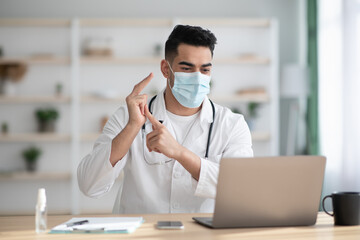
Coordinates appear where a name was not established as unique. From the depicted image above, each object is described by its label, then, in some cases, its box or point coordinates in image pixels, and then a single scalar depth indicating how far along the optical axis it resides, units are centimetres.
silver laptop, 150
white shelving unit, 564
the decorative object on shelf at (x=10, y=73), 567
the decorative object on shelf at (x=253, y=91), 571
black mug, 162
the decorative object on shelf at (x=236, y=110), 569
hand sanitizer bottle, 151
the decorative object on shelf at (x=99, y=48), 567
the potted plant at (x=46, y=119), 566
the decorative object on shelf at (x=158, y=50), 572
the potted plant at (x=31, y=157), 566
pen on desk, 157
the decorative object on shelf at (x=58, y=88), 570
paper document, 148
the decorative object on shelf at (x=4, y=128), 571
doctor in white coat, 204
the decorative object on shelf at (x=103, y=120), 569
